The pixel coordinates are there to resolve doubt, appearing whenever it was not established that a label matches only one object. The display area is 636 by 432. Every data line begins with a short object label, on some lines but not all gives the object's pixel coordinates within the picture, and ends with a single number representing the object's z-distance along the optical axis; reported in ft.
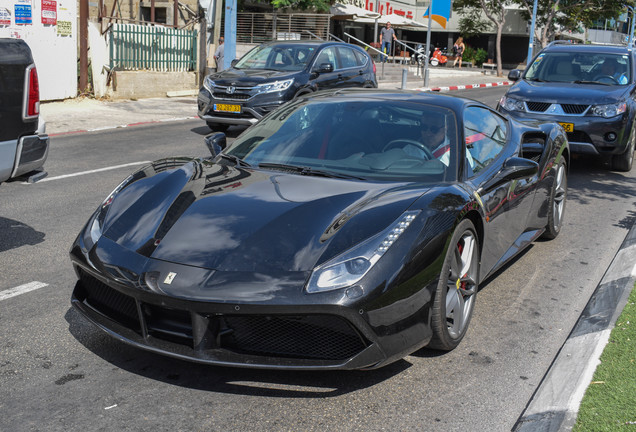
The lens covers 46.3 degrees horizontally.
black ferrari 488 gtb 11.21
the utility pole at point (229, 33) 70.79
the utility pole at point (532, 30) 126.72
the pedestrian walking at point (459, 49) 157.58
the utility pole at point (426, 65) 94.48
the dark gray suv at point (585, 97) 32.40
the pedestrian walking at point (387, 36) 117.14
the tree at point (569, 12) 148.46
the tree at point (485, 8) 143.13
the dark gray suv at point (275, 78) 42.65
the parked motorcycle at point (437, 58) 157.36
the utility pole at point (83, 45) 59.88
